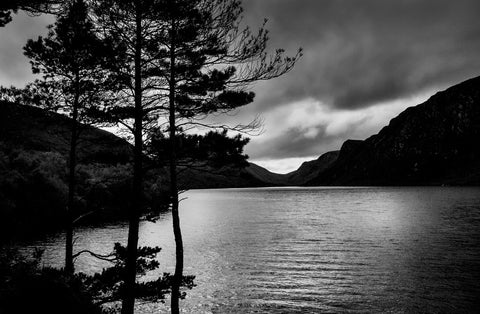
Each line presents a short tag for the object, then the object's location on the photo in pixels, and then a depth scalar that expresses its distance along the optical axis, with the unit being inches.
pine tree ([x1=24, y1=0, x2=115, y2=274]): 675.4
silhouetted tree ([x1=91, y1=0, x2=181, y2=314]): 545.6
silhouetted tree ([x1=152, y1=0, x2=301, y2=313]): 607.5
